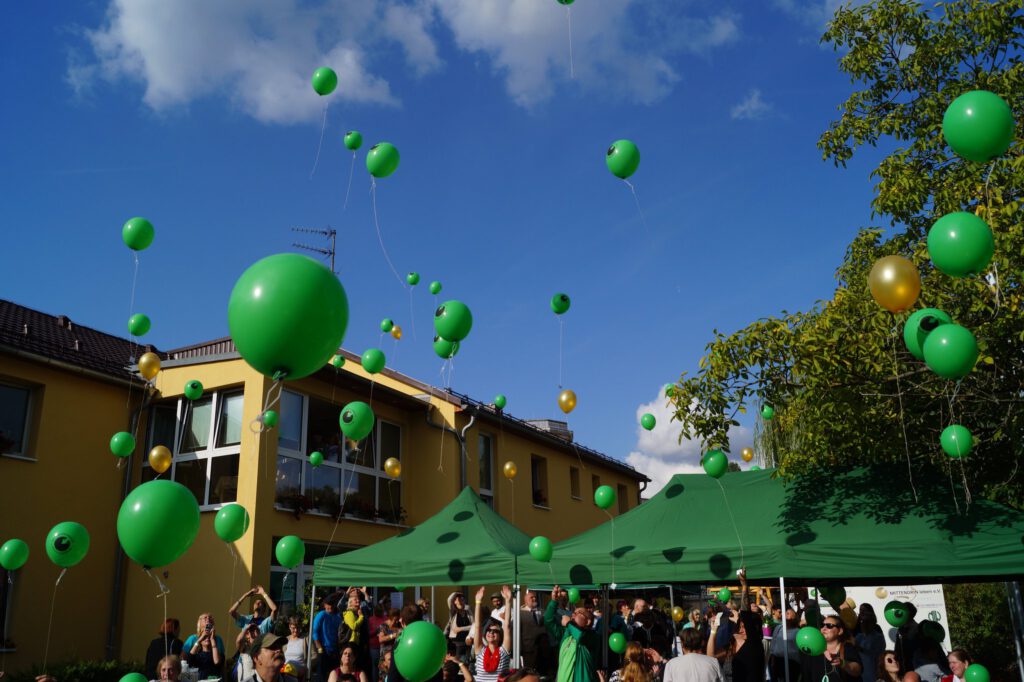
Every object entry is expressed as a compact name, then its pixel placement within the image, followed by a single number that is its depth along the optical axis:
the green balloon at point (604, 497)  9.13
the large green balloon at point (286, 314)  4.14
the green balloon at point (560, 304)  9.16
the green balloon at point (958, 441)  5.97
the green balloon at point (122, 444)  10.27
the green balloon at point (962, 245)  4.98
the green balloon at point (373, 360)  9.91
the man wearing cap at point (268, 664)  4.97
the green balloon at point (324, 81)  7.89
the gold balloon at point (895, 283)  5.66
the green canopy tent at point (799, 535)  6.89
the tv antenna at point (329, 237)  16.70
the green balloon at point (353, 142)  8.42
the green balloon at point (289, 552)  8.40
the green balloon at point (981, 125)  4.86
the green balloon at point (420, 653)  5.12
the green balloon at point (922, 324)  5.62
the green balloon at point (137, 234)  8.45
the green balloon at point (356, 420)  8.91
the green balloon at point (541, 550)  8.00
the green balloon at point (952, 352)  5.12
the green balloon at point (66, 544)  6.92
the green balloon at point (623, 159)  7.42
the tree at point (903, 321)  7.17
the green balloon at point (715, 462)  7.94
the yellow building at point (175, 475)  11.70
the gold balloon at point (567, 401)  10.70
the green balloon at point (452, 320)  7.84
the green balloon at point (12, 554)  7.99
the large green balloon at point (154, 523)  5.07
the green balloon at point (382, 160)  7.94
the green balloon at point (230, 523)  7.90
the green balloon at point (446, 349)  8.73
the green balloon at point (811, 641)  6.68
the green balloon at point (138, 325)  10.44
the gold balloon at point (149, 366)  10.60
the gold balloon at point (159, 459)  11.02
